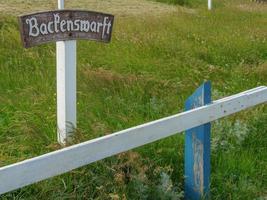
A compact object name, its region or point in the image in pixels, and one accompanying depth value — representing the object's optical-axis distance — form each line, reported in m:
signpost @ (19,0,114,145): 3.74
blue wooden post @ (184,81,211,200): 3.90
